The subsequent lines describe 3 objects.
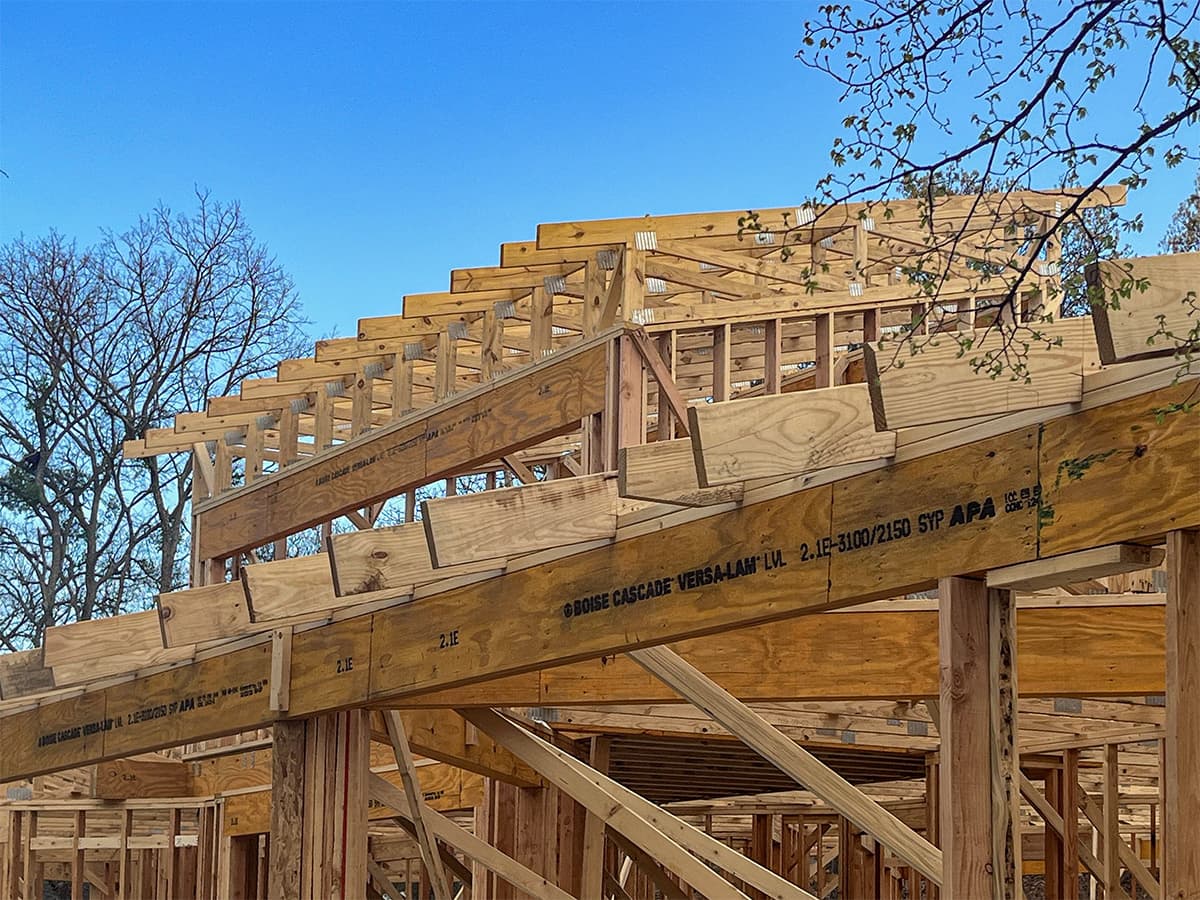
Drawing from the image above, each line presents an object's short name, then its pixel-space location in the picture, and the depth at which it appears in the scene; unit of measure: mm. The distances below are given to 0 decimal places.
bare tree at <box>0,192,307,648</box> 32969
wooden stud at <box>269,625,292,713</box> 8719
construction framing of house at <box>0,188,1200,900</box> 5262
